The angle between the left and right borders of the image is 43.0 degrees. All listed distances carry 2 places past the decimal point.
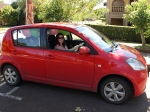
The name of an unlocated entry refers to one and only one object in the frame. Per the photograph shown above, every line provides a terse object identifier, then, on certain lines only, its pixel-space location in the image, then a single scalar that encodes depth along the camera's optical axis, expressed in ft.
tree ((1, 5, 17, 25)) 98.76
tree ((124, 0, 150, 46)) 31.71
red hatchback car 12.51
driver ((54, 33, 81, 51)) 14.64
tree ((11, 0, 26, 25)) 100.17
